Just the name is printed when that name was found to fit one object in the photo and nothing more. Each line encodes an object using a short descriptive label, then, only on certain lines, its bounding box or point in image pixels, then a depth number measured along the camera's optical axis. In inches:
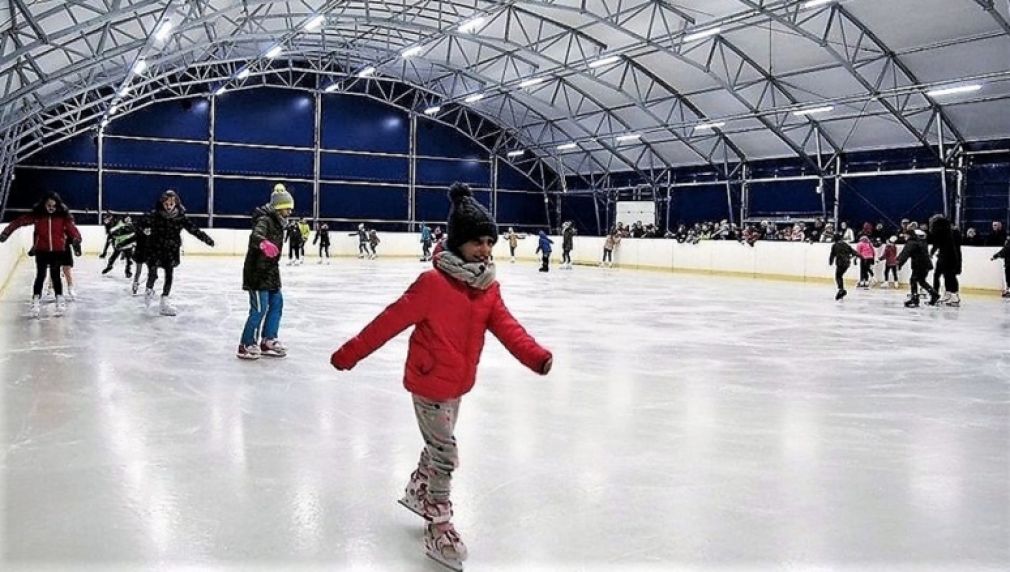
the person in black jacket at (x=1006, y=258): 618.8
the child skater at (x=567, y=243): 953.5
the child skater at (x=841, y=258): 587.8
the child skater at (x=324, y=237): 1083.3
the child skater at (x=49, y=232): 350.6
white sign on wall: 1347.2
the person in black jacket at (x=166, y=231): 364.5
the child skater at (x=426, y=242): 1157.1
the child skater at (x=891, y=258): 719.7
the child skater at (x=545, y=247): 894.4
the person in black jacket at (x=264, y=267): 263.0
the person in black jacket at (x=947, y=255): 522.6
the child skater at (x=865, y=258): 717.9
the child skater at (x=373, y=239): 1187.3
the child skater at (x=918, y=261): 535.2
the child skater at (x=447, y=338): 111.0
